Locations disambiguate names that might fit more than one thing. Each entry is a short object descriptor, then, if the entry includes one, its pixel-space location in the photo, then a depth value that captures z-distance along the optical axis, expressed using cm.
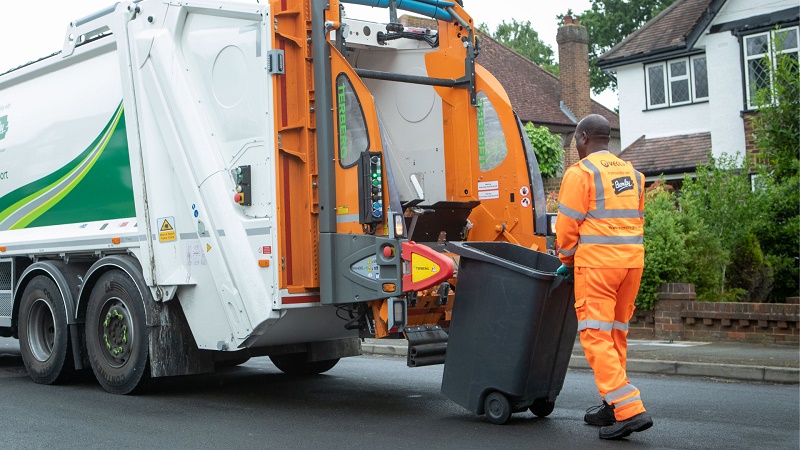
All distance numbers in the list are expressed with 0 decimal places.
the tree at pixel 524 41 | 6688
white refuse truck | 653
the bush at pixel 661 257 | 1122
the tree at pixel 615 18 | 4403
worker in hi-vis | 557
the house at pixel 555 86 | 2889
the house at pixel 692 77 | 1995
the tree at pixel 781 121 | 1298
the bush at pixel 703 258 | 1156
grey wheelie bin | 590
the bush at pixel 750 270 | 1198
